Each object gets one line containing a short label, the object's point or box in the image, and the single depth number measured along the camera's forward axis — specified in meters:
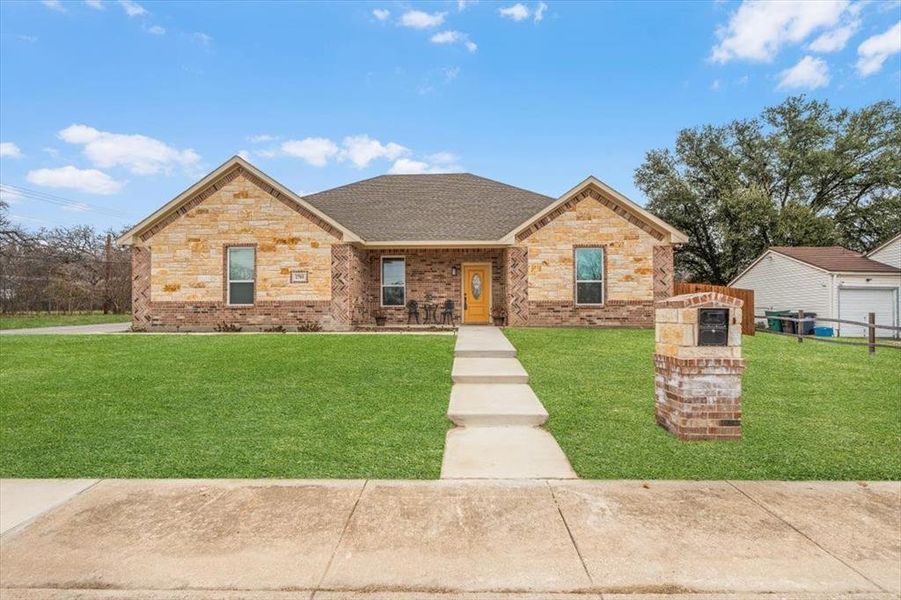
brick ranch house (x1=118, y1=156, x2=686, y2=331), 14.52
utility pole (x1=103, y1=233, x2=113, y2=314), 25.97
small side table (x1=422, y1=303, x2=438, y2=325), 16.31
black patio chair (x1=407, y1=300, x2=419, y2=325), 16.27
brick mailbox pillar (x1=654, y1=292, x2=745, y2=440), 4.74
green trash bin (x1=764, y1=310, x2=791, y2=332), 18.18
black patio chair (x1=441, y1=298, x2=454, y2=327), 16.08
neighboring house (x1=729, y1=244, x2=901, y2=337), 18.36
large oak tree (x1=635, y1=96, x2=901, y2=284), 26.28
